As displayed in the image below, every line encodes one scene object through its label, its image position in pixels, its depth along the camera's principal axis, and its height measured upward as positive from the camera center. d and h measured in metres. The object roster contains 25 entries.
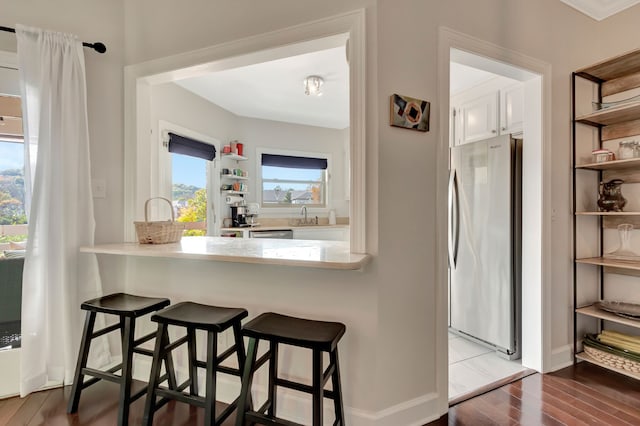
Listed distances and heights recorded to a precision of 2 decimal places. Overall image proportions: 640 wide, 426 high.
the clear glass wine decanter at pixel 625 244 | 2.24 -0.21
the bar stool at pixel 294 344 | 1.28 -0.62
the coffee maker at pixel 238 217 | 4.51 -0.04
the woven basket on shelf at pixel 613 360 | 2.04 -0.98
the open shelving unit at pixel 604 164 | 2.14 +0.34
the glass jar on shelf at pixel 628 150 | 2.12 +0.44
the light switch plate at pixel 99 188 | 2.15 +0.18
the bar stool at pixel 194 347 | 1.45 -0.67
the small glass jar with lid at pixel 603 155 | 2.20 +0.42
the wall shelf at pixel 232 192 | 4.42 +0.32
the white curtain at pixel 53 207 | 1.89 +0.05
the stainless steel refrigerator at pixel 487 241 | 2.44 -0.22
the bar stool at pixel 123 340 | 1.62 -0.69
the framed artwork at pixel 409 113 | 1.63 +0.54
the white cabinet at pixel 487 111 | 2.77 +0.99
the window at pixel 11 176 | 1.97 +0.24
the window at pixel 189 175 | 3.47 +0.48
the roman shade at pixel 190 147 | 3.38 +0.79
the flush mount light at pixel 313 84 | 3.25 +1.36
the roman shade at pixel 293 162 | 5.04 +0.87
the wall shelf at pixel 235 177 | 4.45 +0.54
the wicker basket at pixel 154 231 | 2.03 -0.11
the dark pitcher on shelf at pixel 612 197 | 2.23 +0.12
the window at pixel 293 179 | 5.10 +0.61
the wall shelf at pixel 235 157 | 4.47 +0.83
